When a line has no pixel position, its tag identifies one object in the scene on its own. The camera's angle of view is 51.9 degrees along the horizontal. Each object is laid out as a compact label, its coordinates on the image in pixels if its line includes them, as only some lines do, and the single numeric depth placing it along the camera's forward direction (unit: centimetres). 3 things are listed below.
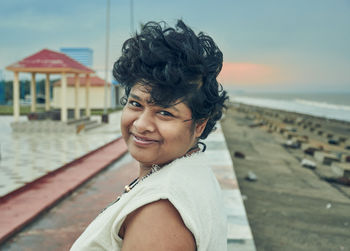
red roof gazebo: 1351
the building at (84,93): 2789
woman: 90
